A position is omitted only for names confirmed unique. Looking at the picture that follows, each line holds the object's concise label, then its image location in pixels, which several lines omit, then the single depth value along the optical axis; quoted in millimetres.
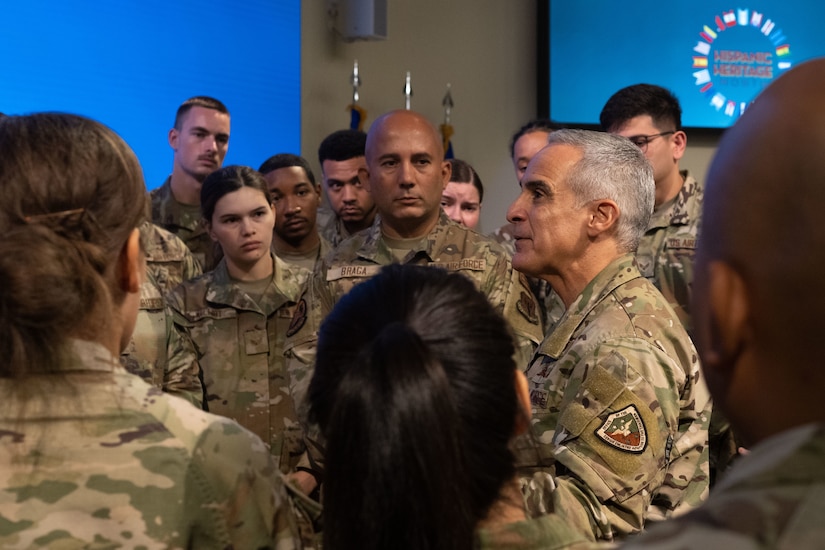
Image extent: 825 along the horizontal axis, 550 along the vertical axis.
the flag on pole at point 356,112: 5762
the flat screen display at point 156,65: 4449
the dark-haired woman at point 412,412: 1074
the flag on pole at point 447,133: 5973
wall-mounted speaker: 5719
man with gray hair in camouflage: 1805
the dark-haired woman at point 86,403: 1204
